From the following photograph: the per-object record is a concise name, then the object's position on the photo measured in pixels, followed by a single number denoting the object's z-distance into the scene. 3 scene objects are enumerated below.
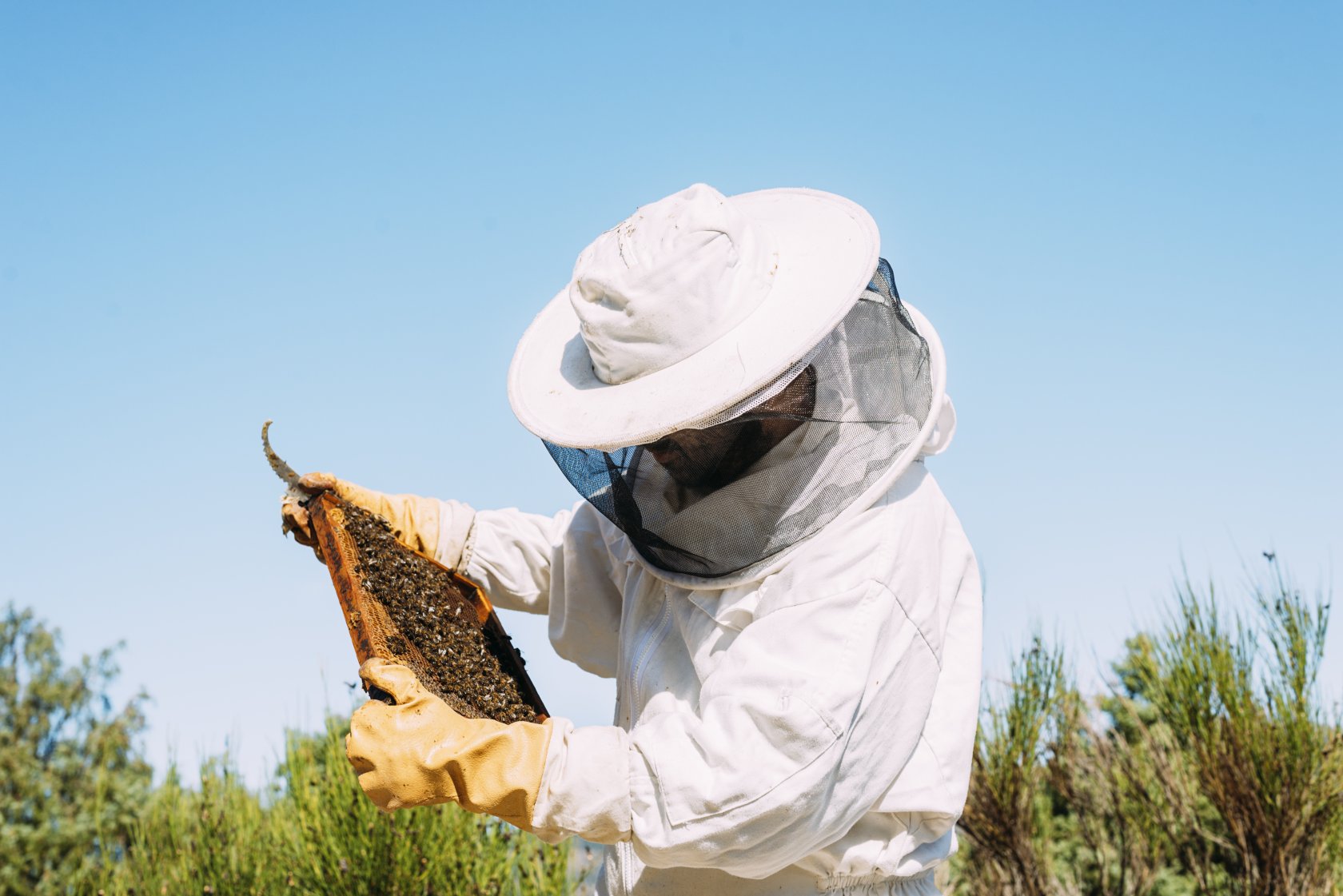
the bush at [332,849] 5.46
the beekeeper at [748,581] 2.32
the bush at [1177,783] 6.32
